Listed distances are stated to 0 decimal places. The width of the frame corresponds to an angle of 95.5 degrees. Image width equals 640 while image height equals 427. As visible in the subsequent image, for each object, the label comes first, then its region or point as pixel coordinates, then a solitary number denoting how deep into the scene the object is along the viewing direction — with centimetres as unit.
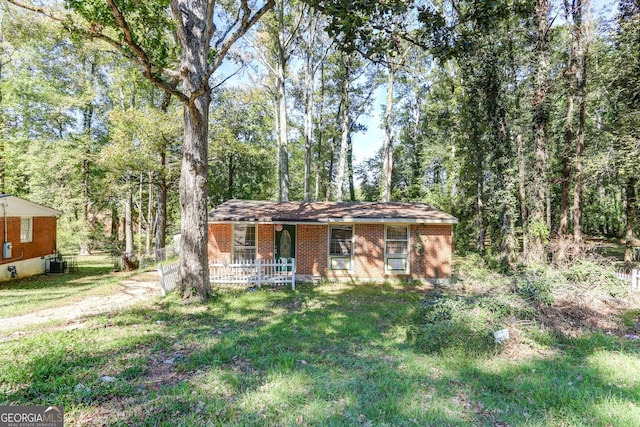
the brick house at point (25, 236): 1189
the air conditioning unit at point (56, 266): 1427
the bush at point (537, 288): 609
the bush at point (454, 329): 485
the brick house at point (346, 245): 1164
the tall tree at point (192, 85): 714
